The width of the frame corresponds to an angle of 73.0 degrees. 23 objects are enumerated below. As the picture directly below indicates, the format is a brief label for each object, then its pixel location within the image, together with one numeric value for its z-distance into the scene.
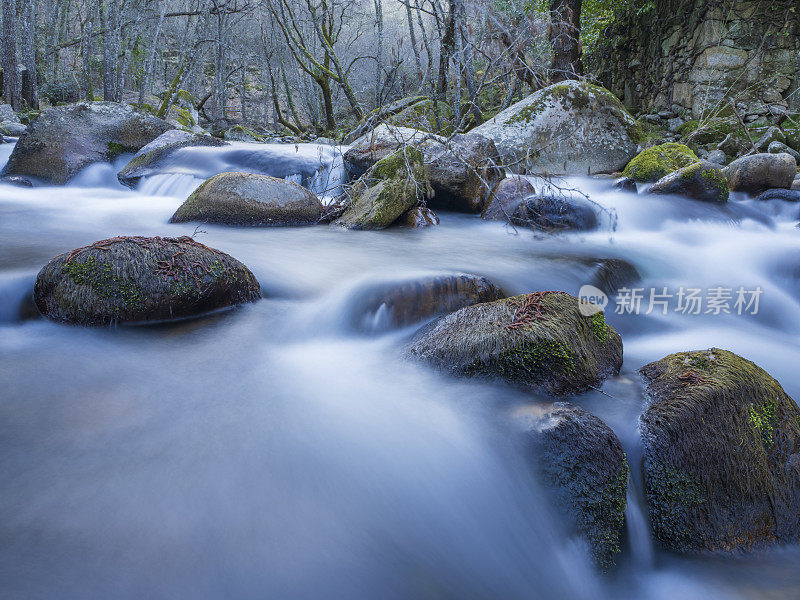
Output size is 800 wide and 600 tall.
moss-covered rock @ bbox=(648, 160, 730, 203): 7.11
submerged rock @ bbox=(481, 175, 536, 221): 6.57
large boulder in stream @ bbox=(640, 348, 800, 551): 2.13
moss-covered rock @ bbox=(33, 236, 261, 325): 3.07
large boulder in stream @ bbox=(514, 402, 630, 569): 2.05
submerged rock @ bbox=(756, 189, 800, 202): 7.29
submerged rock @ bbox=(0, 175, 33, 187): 7.52
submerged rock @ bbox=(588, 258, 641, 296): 4.47
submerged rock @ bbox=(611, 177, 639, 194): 7.71
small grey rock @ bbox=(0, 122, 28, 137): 10.91
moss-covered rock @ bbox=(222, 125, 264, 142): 13.66
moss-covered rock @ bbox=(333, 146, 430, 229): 5.92
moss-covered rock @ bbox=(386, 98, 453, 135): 11.20
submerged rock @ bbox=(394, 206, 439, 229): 6.21
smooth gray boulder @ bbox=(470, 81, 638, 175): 9.13
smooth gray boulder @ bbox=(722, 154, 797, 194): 7.59
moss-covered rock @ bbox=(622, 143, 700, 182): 8.30
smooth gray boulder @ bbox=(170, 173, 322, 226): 5.77
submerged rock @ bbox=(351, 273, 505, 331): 3.46
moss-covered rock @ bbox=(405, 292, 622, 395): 2.57
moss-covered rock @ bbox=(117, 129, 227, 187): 8.14
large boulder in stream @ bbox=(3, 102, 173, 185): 7.97
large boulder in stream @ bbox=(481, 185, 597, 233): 6.04
